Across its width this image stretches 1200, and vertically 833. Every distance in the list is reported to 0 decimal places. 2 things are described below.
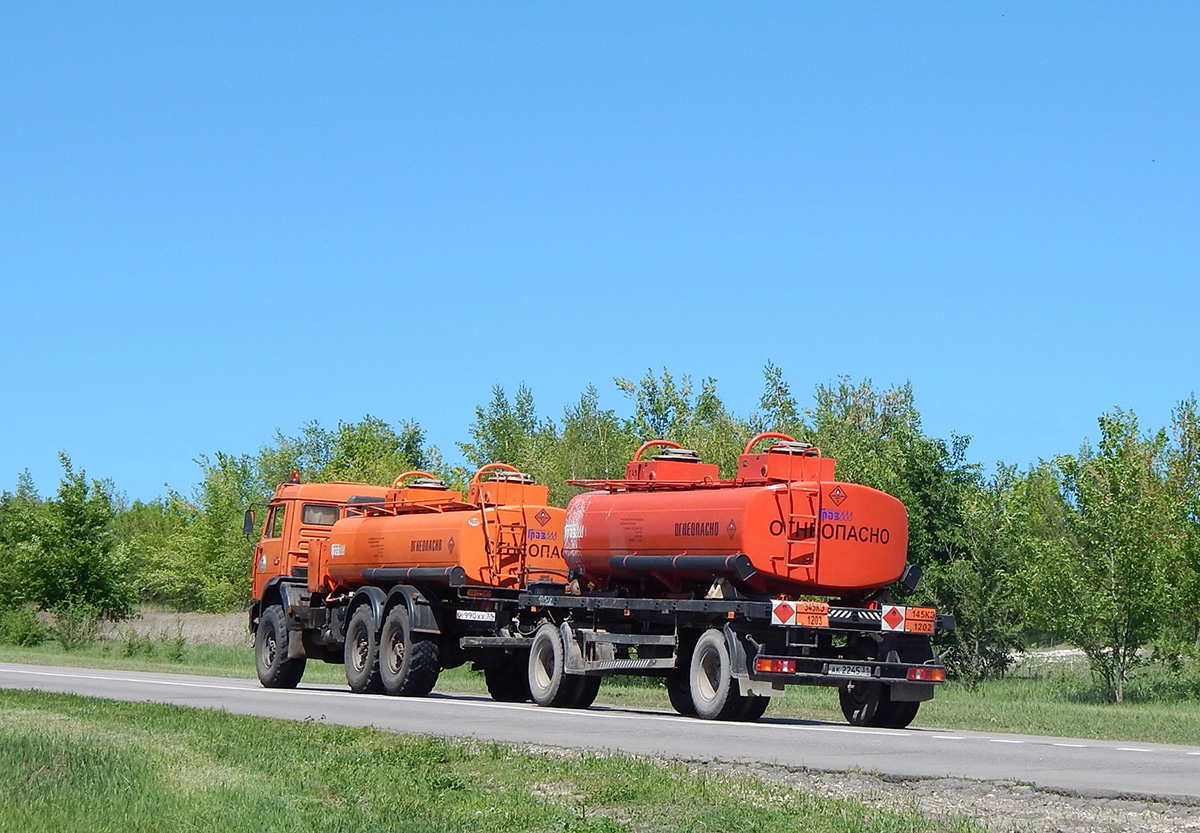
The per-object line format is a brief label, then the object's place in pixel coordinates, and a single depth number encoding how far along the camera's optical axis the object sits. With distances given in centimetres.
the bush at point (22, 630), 4991
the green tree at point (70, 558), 5469
